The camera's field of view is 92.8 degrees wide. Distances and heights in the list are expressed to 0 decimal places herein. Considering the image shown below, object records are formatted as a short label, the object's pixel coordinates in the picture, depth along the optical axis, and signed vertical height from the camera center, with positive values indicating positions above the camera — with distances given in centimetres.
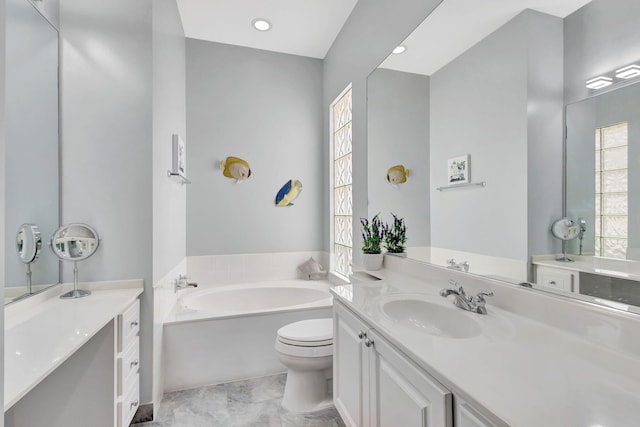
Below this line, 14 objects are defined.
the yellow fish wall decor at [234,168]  301 +46
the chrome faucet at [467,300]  114 -34
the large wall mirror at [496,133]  91 +31
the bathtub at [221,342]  209 -91
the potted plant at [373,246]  197 -22
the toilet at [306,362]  179 -88
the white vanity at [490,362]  61 -38
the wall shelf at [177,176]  217 +29
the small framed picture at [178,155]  224 +45
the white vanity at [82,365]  129 -71
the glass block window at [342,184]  271 +28
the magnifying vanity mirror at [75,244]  160 -16
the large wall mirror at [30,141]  143 +37
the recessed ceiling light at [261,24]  262 +166
